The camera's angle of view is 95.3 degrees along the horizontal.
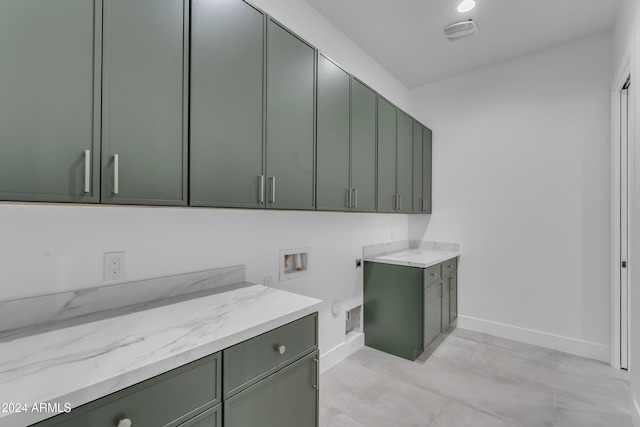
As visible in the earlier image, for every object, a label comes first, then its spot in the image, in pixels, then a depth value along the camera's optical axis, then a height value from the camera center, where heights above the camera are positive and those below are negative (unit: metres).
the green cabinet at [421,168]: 3.23 +0.56
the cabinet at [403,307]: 2.64 -0.87
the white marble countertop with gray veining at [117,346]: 0.72 -0.42
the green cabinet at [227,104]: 1.27 +0.53
